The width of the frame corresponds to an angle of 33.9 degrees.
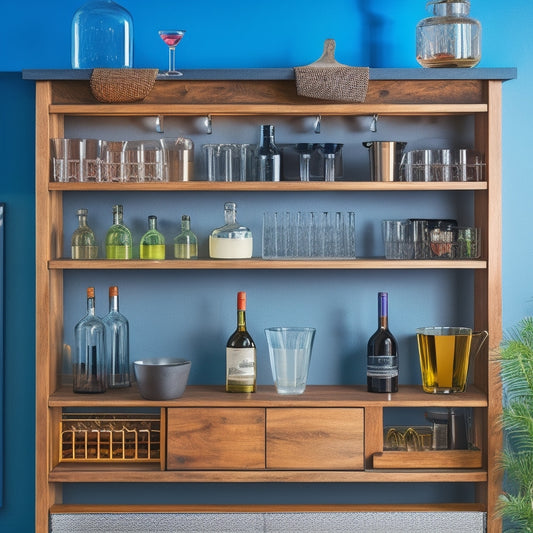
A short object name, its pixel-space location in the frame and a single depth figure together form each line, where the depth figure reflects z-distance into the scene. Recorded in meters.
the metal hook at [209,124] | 3.30
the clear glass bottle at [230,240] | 3.22
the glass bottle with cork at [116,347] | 3.32
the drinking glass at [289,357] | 3.21
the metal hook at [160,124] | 3.29
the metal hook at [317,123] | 3.29
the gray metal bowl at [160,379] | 3.11
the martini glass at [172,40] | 3.12
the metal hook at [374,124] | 3.28
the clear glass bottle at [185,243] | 3.28
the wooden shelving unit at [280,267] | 3.13
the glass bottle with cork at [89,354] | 3.23
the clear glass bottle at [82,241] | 3.27
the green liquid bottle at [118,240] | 3.26
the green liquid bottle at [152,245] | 3.25
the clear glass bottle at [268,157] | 3.22
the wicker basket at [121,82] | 3.09
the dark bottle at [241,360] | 3.24
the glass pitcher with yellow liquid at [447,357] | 3.20
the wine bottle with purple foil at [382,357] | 3.24
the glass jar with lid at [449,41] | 3.17
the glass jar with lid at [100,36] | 3.25
